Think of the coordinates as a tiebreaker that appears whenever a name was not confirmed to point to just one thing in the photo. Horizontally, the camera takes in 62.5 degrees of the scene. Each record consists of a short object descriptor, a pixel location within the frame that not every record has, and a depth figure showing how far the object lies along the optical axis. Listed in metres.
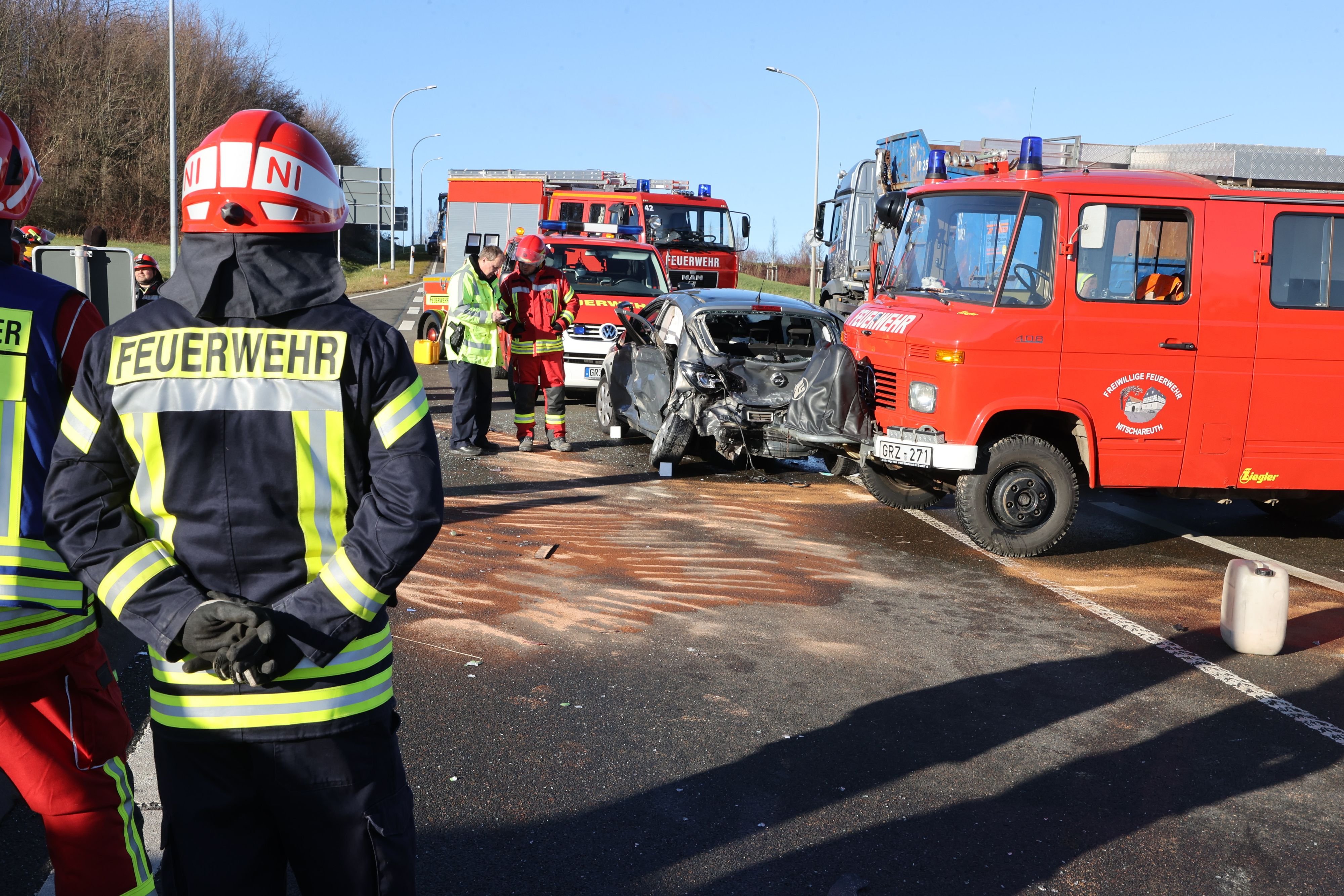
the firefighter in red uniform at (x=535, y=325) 10.24
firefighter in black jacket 2.07
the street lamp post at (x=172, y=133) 20.58
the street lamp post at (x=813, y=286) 31.97
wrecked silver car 9.23
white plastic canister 5.55
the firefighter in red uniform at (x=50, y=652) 2.36
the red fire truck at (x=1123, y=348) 7.19
